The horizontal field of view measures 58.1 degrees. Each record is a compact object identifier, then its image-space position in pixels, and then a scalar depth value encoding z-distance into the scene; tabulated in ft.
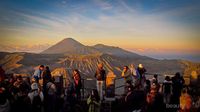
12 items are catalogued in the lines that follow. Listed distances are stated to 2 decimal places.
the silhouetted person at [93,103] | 13.49
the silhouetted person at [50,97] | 15.06
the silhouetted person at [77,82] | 17.64
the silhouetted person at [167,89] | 17.33
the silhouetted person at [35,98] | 13.38
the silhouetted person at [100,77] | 18.56
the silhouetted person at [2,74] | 16.68
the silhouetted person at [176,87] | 16.98
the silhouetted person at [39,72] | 17.57
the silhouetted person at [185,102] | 11.63
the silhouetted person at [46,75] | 16.71
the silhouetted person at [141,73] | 19.86
